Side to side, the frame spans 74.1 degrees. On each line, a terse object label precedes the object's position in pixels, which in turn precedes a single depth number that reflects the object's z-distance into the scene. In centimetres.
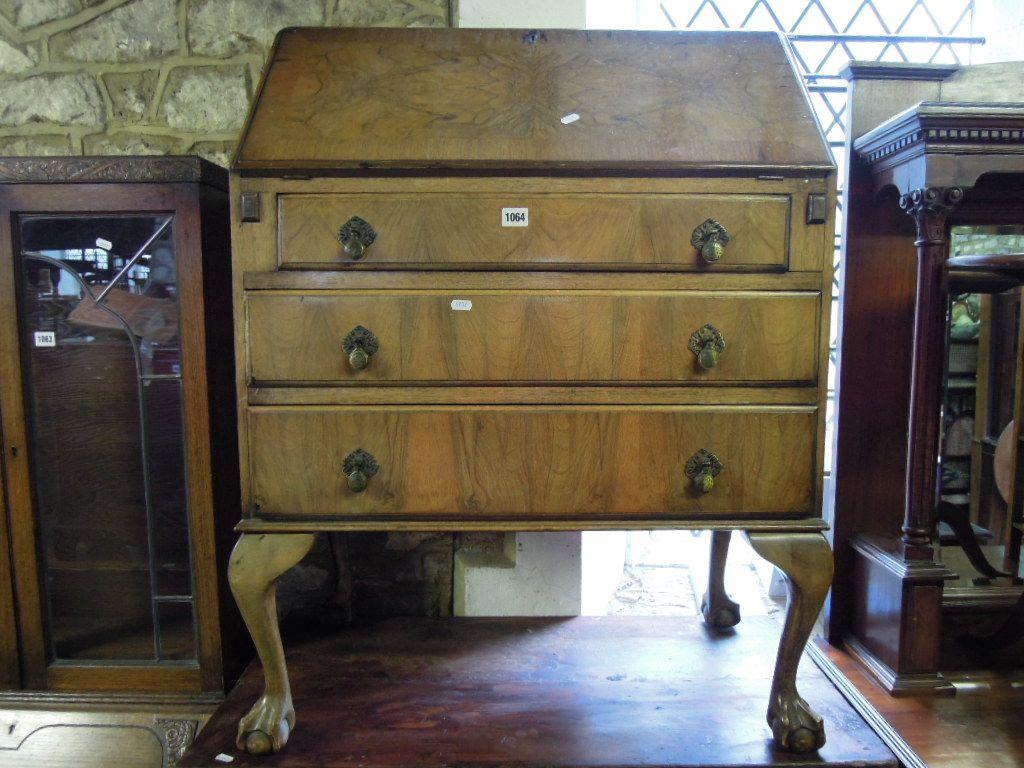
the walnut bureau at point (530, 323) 127
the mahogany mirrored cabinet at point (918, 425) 169
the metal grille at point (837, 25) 253
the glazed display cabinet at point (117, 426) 153
